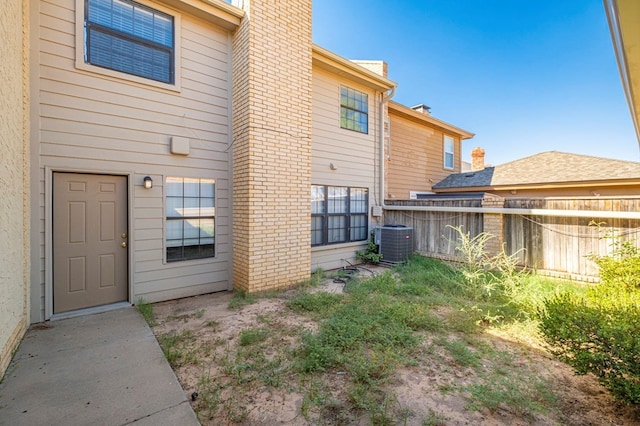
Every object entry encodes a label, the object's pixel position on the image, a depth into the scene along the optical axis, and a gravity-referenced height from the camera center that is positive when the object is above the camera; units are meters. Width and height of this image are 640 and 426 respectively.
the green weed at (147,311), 3.90 -1.50
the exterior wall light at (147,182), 4.44 +0.50
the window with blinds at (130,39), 4.18 +2.81
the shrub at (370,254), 7.52 -1.15
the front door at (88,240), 3.95 -0.42
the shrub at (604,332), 1.95 -0.94
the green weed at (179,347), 2.91 -1.55
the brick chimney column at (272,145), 5.06 +1.34
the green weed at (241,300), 4.53 -1.50
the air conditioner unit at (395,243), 7.32 -0.80
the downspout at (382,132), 8.20 +2.40
